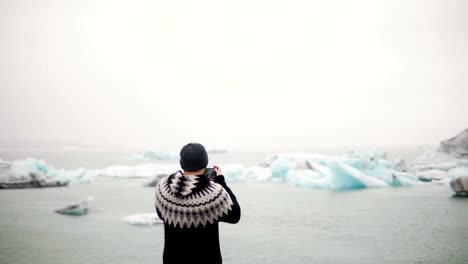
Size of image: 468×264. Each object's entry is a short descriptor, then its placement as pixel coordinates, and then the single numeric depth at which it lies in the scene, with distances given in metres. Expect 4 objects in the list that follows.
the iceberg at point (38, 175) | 11.52
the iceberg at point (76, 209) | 7.20
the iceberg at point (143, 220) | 6.21
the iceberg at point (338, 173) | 11.70
